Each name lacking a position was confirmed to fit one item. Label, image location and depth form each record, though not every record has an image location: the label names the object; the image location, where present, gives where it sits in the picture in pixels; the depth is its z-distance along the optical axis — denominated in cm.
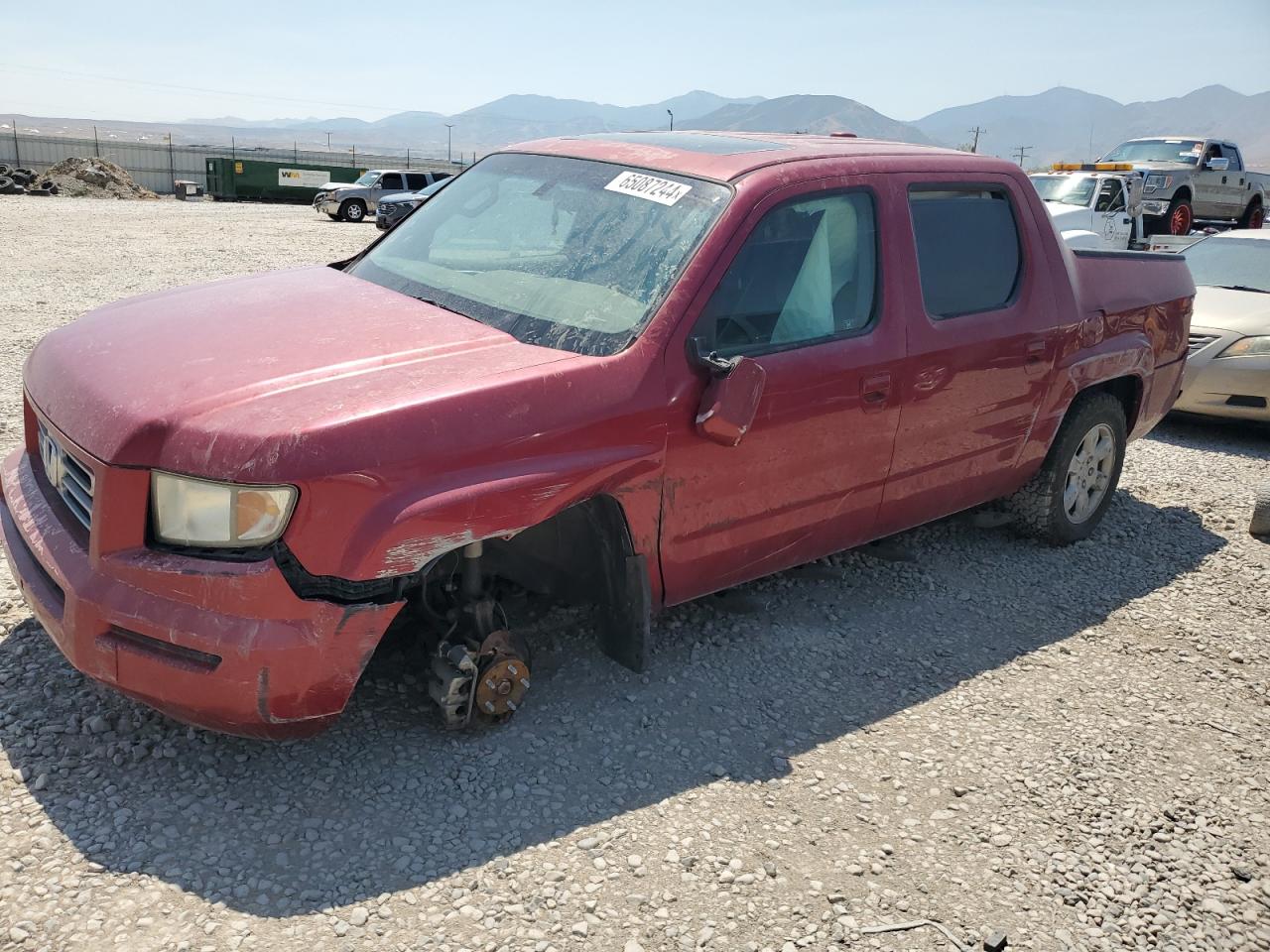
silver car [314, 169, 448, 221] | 3062
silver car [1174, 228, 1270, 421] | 764
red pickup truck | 277
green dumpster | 4206
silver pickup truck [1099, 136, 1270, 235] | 1889
